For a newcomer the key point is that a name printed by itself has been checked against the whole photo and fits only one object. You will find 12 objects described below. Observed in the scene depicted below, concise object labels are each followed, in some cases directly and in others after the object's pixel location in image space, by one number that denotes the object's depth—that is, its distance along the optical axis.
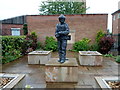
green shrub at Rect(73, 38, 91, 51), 11.35
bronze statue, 4.35
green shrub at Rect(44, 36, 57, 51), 11.58
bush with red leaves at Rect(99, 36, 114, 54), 9.80
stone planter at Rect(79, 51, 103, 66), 6.50
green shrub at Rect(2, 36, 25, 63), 7.39
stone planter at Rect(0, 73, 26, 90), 2.93
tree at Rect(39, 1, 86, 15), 22.61
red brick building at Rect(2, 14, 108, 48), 11.62
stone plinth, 4.18
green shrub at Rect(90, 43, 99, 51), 11.22
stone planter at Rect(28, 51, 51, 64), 6.86
